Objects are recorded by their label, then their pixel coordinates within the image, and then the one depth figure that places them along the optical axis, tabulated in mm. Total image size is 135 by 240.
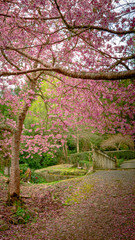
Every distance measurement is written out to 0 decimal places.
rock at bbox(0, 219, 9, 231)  4016
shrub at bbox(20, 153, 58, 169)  17359
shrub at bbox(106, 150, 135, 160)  20803
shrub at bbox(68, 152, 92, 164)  18141
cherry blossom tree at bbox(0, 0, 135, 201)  3722
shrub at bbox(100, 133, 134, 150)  18159
